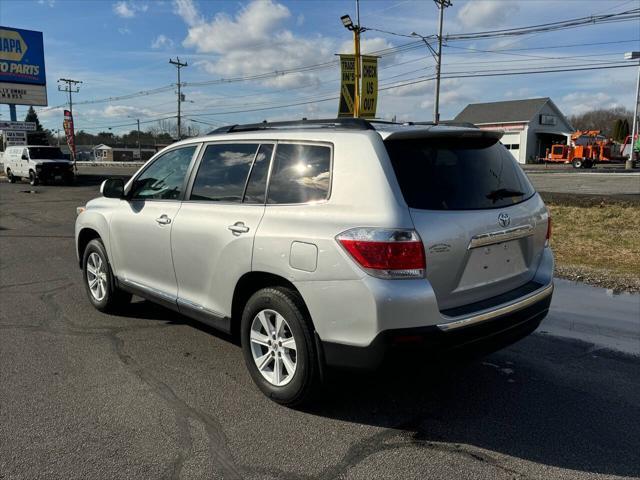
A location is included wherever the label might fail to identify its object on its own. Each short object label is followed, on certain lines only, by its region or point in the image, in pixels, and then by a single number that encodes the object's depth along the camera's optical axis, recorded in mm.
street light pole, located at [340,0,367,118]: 19578
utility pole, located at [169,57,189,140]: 74312
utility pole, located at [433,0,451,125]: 39531
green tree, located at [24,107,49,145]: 114400
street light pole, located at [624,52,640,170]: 37312
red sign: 35594
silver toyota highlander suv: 2900
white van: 28469
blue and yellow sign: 35125
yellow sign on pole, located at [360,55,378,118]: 19812
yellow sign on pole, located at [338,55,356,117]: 19484
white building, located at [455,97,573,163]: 59688
